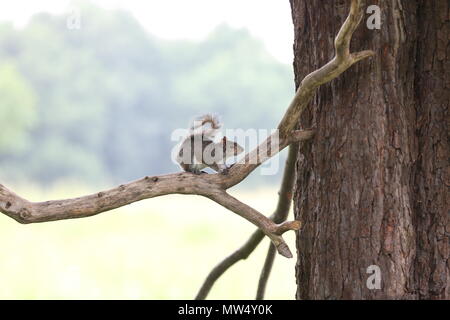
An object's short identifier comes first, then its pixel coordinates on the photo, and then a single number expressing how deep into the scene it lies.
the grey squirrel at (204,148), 4.63
